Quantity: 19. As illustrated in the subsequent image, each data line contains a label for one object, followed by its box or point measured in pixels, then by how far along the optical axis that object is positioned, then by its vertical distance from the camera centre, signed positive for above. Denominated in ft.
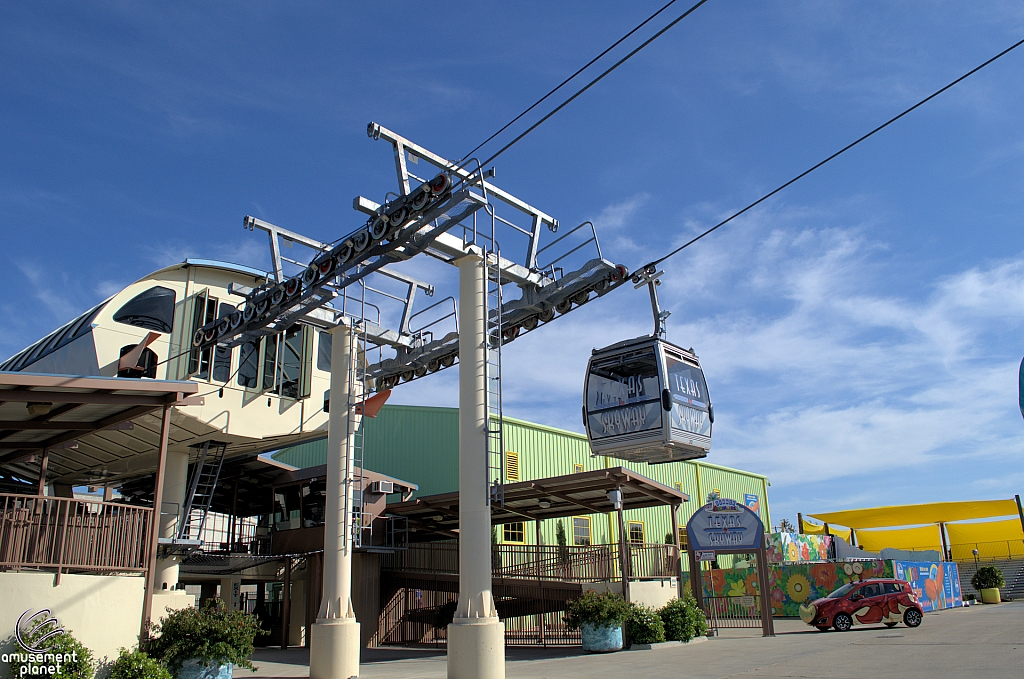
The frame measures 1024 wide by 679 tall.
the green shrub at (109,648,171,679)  38.99 -4.32
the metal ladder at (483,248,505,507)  42.06 +11.06
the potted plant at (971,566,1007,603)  123.24 -4.16
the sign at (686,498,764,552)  69.56 +3.05
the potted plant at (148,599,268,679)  41.63 -3.56
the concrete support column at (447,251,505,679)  39.45 +2.99
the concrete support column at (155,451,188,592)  68.80 +6.31
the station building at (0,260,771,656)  40.55 +9.14
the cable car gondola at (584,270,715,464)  41.57 +8.60
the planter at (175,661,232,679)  41.86 -4.86
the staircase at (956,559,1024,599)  135.54 -3.46
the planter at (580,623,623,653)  63.00 -5.75
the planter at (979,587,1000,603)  122.83 -5.93
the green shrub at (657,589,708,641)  66.23 -4.63
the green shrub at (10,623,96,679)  35.60 -3.43
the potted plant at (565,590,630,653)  63.16 -4.37
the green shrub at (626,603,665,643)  64.08 -4.91
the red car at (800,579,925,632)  73.56 -4.37
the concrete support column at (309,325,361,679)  47.44 +1.63
